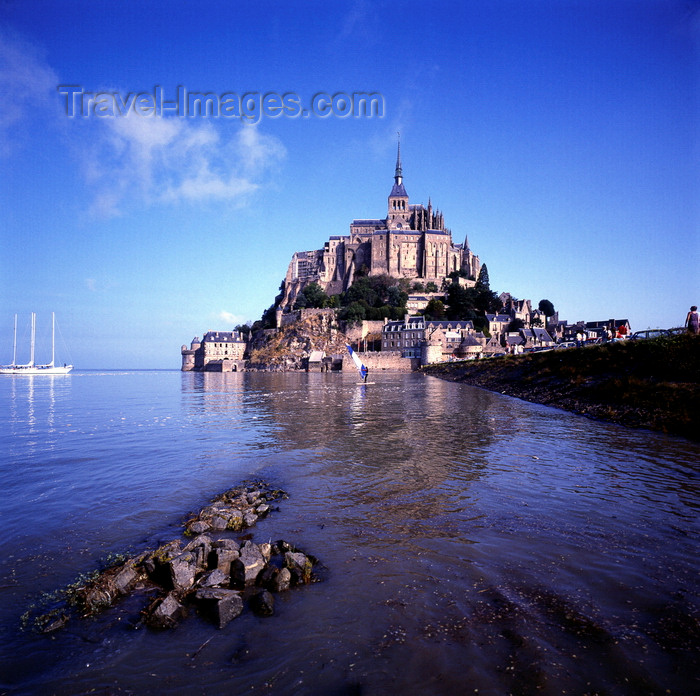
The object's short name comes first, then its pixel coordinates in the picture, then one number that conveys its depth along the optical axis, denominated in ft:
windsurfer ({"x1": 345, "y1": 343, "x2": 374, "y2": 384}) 171.99
